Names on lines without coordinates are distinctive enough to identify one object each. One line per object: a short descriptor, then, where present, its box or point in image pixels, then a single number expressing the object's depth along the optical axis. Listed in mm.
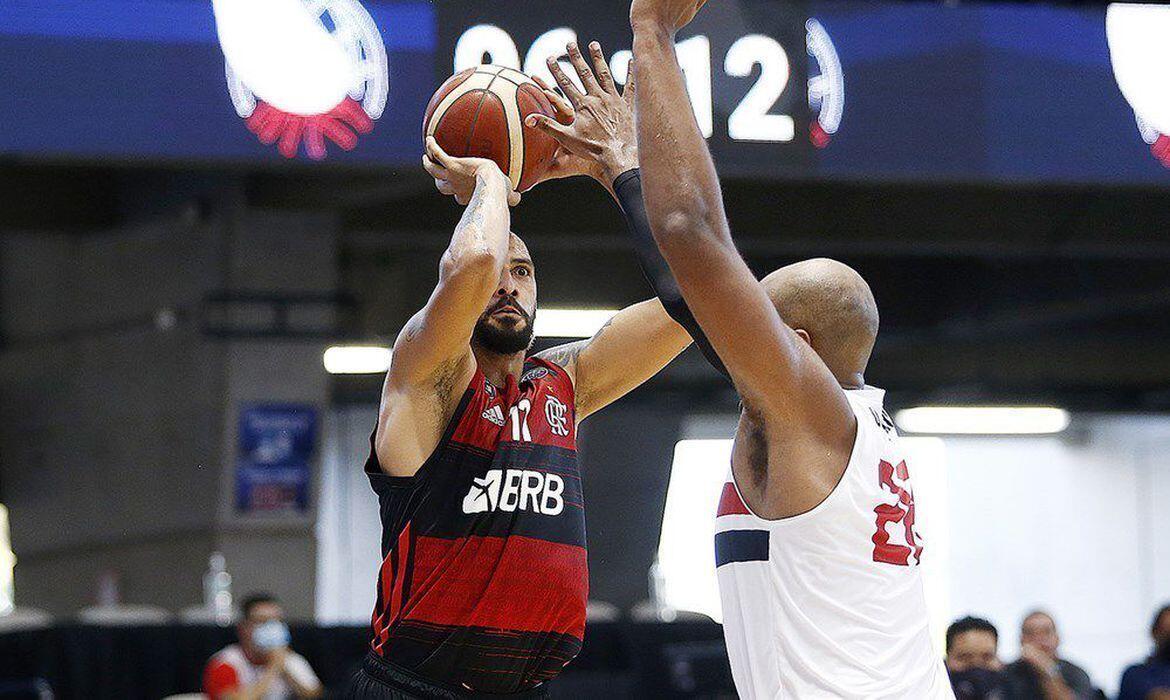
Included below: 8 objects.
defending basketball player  5246
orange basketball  8273
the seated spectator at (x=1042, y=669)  16042
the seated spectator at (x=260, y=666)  18219
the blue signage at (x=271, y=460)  27266
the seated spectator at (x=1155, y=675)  18000
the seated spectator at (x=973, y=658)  13312
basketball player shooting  7504
